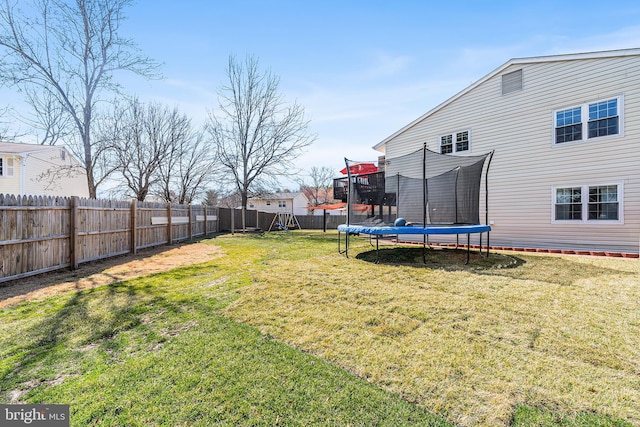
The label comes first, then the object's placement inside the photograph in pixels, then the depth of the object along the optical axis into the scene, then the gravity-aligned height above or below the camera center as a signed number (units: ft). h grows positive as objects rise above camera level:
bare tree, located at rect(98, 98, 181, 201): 47.75 +13.46
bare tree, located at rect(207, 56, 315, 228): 58.90 +16.98
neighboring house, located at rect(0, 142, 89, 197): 47.70 +7.78
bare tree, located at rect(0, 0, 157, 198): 30.30 +18.58
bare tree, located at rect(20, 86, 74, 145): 36.73 +14.47
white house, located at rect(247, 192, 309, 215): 109.81 +2.28
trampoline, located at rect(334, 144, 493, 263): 23.41 +1.18
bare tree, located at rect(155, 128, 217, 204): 57.93 +9.39
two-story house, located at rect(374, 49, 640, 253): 22.35 +5.69
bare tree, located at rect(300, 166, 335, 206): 135.54 +13.18
